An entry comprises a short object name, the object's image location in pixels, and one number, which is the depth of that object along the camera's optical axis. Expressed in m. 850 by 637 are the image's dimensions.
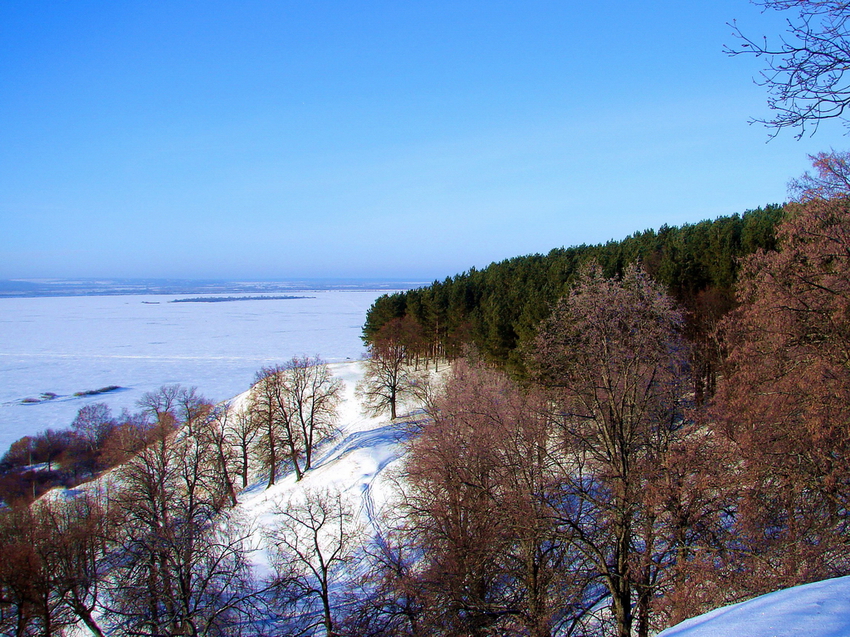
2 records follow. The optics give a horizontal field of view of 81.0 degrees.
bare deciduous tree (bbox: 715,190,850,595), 9.32
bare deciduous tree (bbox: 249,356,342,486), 33.22
